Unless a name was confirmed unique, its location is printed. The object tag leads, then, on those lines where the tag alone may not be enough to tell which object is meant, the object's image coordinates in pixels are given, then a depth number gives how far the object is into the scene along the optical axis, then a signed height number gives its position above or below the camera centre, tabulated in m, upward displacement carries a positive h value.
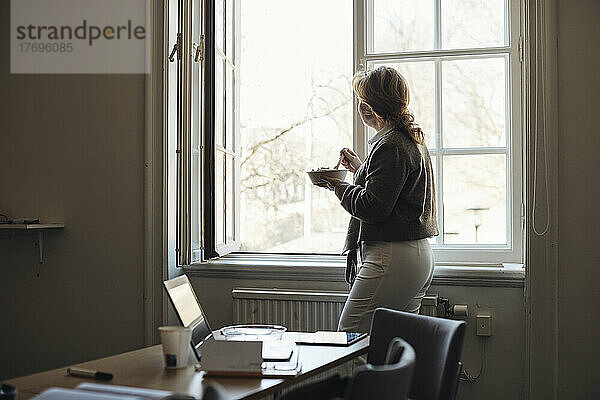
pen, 1.75 -0.40
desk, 1.66 -0.40
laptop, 1.94 -0.31
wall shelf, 3.24 -0.09
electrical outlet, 3.03 -0.49
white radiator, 3.20 -0.44
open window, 3.27 +0.42
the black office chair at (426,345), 1.93 -0.39
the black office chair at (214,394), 1.21 -0.31
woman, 2.65 -0.02
